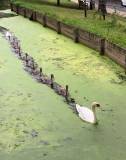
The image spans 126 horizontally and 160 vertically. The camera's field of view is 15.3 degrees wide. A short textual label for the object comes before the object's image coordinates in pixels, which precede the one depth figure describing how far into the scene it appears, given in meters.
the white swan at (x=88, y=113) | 11.87
